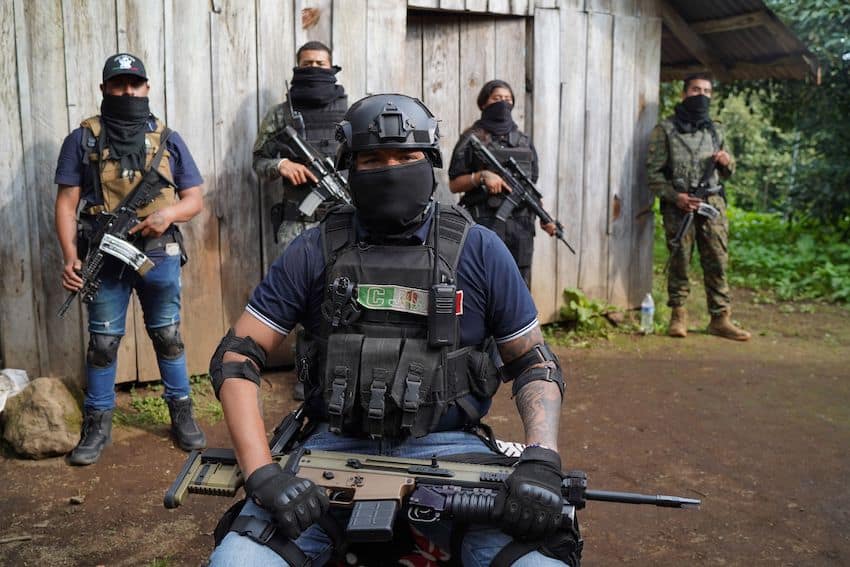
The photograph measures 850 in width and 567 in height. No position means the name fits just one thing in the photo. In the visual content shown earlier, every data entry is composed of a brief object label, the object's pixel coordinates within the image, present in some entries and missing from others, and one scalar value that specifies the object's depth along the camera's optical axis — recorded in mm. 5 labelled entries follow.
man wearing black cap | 4625
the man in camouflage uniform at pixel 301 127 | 5512
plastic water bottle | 7790
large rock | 4699
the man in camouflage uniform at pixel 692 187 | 7527
